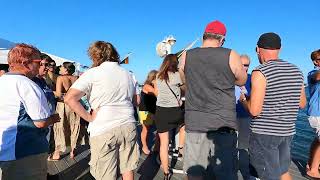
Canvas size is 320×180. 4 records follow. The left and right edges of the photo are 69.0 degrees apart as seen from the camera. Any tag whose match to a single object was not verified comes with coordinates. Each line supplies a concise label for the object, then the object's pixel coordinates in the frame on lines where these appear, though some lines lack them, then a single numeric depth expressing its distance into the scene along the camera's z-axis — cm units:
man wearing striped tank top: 202
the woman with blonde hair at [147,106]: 397
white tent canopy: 692
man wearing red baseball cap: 208
